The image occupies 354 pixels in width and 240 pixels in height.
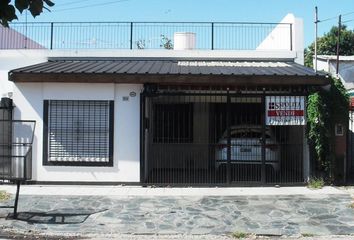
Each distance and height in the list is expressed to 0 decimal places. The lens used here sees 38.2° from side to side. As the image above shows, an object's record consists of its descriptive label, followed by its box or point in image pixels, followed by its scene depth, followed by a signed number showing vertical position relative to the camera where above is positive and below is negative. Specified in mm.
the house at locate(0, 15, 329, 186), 13930 +287
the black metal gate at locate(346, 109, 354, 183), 15264 -503
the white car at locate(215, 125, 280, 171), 14008 -189
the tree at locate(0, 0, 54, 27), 4711 +1238
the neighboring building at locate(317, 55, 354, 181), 14180 -158
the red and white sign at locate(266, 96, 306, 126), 13867 +796
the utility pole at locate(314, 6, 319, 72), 19250 +4587
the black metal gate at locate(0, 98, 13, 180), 10242 +92
